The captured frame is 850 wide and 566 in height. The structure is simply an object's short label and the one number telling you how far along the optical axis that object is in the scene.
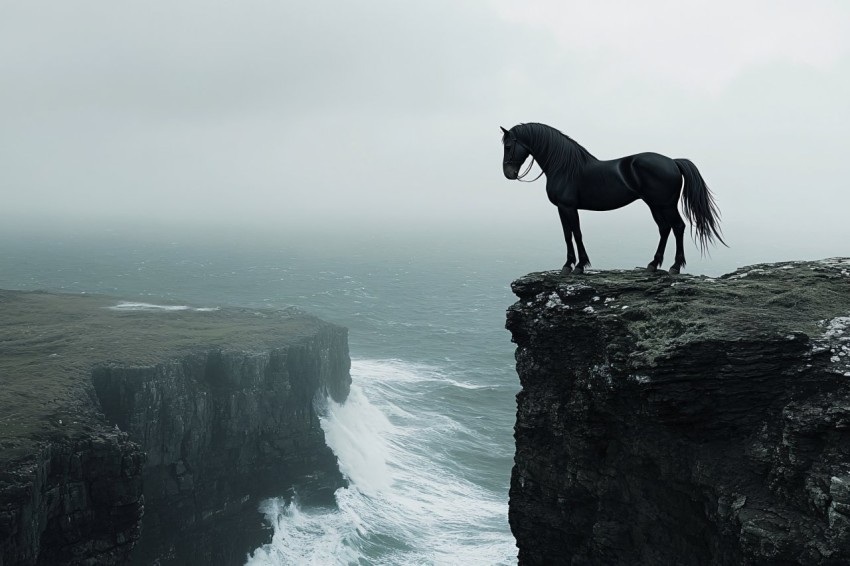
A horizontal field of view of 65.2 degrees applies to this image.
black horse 15.20
